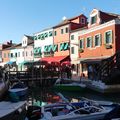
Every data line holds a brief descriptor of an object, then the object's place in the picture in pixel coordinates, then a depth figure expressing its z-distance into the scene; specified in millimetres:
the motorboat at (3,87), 7454
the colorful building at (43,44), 20495
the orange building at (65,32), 18373
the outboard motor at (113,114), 4291
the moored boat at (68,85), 11778
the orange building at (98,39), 13112
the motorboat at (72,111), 4434
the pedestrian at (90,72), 12782
